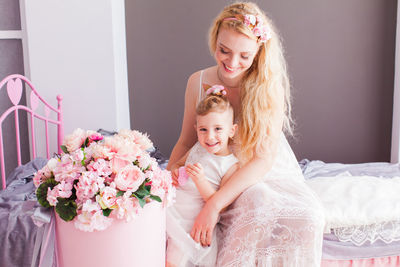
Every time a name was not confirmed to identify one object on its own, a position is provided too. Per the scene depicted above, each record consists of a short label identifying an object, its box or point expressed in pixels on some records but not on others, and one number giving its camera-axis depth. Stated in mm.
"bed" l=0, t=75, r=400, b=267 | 1603
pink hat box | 1146
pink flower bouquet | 1111
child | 1457
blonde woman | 1397
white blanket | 1596
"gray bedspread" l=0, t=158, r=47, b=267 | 1695
